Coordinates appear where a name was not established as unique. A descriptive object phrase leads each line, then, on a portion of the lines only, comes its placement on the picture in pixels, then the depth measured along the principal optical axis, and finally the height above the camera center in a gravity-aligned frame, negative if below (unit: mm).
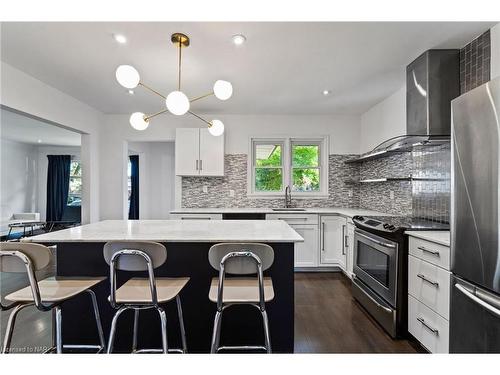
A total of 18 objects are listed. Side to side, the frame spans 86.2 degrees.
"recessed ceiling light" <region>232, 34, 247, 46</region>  2105 +1212
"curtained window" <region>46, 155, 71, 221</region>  8109 +87
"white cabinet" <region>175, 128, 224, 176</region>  4148 +574
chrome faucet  4383 -104
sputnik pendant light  1868 +755
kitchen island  1889 -826
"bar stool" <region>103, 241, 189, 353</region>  1402 -418
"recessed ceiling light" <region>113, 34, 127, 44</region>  2121 +1217
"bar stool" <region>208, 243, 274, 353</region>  1376 -409
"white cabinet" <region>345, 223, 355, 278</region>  3344 -720
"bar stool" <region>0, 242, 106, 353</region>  1315 -531
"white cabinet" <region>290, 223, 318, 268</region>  3891 -832
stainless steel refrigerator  1258 -147
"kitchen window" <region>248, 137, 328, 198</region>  4500 +419
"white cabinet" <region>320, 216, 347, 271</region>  3881 -711
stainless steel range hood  2305 +885
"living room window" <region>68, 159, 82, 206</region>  8344 +127
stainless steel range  2146 -677
